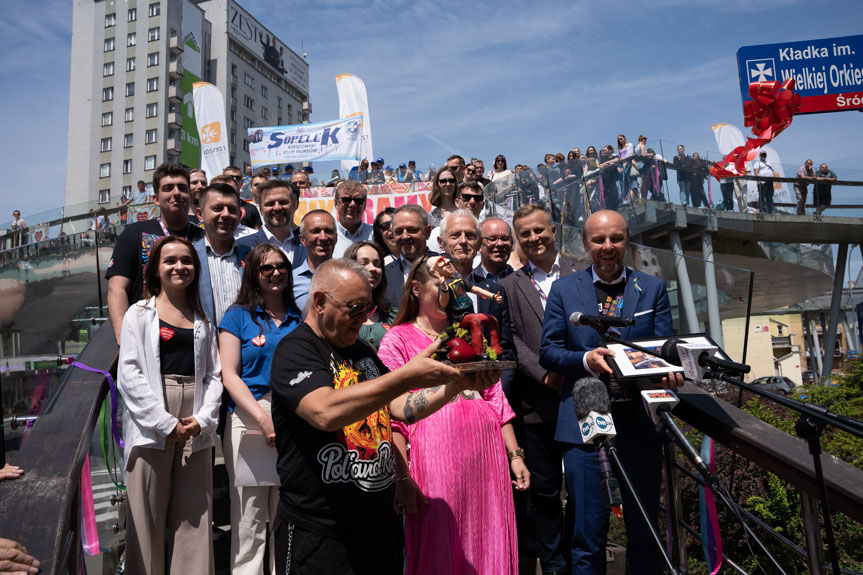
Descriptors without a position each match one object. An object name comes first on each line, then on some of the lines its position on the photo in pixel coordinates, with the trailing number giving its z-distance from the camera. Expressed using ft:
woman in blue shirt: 11.38
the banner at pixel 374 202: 47.65
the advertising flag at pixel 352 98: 63.82
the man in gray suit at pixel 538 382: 11.59
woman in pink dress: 9.37
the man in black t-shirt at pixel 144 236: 12.89
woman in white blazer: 10.48
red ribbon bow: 34.76
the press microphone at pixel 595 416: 7.95
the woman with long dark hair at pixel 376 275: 13.56
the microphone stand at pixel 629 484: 6.78
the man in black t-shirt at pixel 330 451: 7.57
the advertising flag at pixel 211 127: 64.85
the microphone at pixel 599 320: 7.73
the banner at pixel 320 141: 60.29
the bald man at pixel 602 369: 9.99
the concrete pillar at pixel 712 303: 22.25
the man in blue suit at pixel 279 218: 16.97
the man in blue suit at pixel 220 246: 14.02
